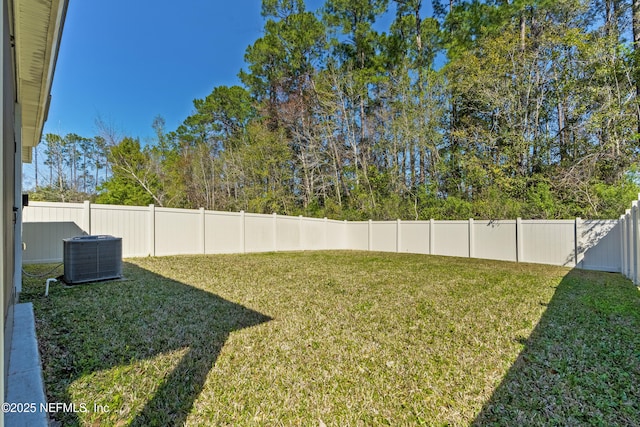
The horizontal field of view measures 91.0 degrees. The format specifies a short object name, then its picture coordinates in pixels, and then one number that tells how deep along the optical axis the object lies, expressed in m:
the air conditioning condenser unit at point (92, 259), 4.57
